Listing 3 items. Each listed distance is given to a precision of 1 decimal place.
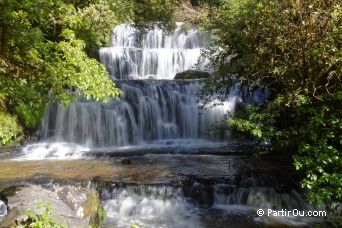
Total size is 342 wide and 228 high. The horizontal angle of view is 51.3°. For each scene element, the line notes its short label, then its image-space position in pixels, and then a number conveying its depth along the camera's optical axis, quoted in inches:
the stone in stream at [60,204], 211.0
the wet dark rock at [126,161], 396.5
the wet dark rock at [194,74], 663.6
